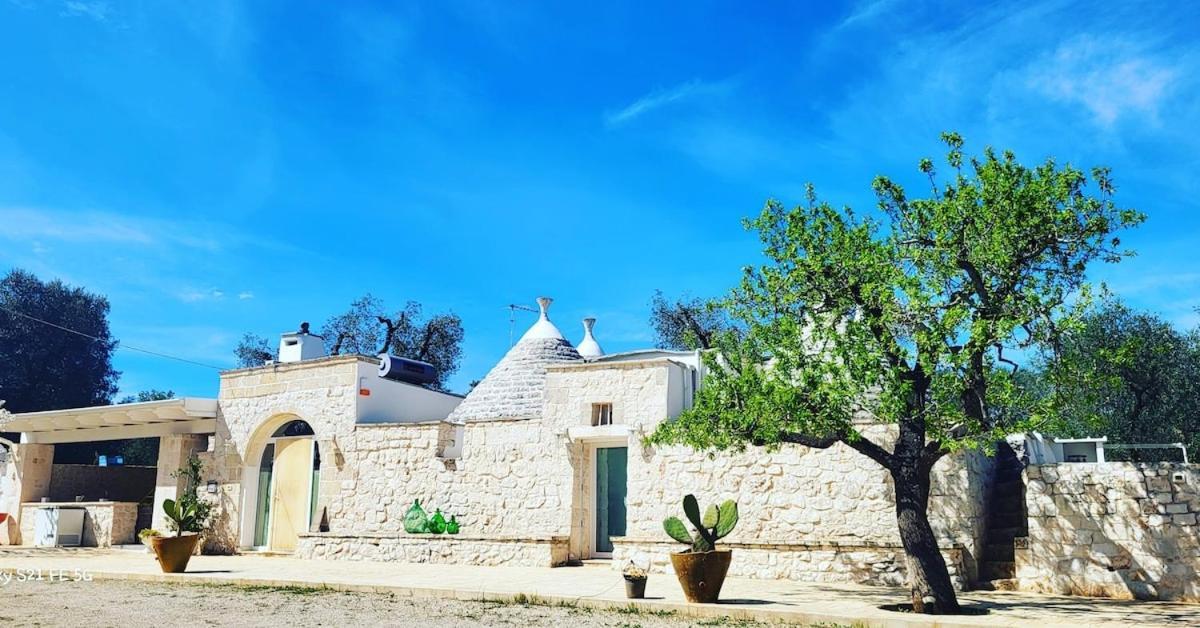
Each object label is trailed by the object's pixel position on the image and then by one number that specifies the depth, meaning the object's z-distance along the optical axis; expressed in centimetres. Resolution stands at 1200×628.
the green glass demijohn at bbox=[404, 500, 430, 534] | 1616
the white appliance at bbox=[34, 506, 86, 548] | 1925
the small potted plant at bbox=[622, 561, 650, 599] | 1020
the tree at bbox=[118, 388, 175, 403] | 4178
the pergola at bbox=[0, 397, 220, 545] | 1929
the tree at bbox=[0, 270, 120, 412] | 3700
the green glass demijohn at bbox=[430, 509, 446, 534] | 1608
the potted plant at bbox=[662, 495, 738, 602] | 981
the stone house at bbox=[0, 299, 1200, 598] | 1194
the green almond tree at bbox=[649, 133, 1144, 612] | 927
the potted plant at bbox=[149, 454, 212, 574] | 1306
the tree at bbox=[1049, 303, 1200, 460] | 2391
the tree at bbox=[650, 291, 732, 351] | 3344
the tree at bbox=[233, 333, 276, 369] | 3808
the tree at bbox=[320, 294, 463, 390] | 3491
